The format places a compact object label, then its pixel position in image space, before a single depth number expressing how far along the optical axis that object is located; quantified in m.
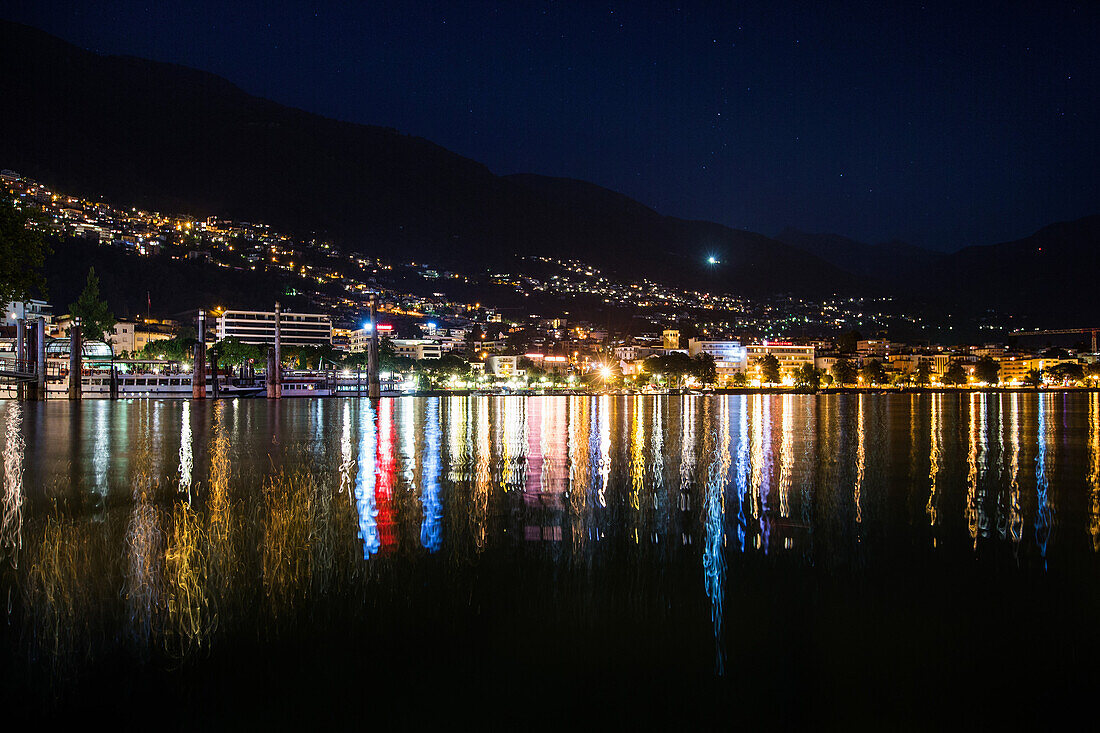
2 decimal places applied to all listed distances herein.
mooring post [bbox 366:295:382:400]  89.31
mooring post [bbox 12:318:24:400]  64.14
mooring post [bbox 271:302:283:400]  81.38
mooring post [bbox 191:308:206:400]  72.31
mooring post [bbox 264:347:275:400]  82.73
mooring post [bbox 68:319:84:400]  58.79
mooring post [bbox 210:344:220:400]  76.50
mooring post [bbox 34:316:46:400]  57.34
